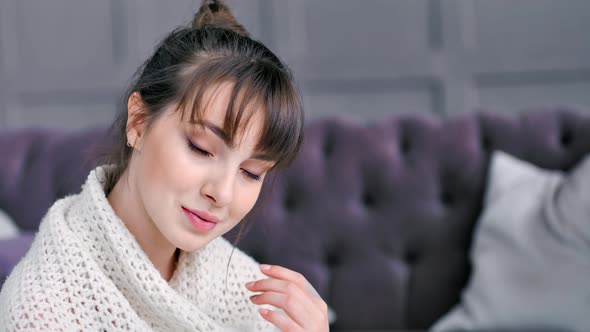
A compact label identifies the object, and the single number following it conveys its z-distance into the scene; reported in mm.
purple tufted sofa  1783
